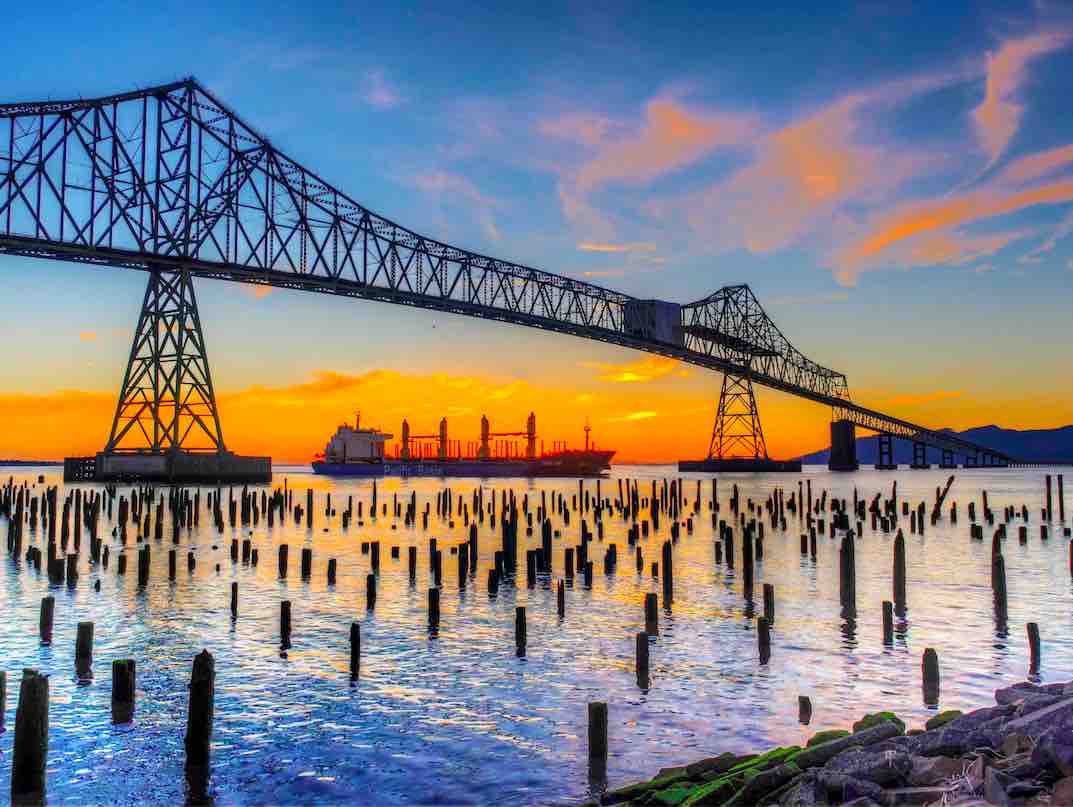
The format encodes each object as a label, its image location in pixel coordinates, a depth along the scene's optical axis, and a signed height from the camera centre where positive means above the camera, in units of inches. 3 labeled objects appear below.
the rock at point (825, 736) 319.9 -99.2
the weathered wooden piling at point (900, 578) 696.4 -89.6
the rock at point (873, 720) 329.1 -96.0
